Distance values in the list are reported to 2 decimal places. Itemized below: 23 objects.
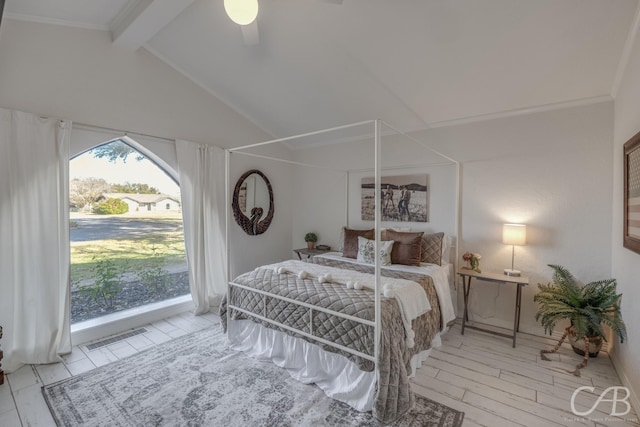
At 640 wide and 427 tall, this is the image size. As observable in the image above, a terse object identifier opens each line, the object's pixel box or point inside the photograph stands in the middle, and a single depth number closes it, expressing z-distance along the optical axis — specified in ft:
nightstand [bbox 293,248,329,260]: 14.29
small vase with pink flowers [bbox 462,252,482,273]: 10.46
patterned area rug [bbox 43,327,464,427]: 6.20
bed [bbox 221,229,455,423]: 6.31
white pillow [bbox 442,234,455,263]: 11.23
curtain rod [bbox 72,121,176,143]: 9.32
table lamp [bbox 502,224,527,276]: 9.64
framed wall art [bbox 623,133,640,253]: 6.57
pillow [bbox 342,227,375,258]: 12.23
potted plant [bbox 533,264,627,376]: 7.83
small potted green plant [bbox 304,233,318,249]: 15.24
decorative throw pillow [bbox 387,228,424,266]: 10.60
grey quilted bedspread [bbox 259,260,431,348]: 7.28
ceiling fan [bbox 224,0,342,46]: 5.76
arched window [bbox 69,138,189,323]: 10.02
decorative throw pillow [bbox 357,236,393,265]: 10.84
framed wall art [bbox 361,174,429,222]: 12.39
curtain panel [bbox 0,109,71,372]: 7.97
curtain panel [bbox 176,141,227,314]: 11.78
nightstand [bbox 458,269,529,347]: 9.30
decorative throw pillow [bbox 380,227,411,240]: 11.55
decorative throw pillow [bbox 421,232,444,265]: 10.87
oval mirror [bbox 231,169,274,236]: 13.87
